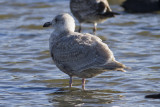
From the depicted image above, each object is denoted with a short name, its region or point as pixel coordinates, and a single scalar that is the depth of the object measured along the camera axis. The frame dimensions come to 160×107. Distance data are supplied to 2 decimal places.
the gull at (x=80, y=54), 14.40
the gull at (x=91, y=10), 25.08
